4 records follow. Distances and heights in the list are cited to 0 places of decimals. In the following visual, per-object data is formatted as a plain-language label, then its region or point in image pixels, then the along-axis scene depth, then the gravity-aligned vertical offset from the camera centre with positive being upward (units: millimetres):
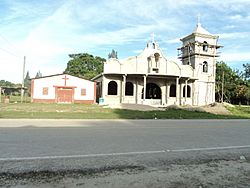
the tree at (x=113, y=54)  100350 +15819
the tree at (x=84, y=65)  79750 +9353
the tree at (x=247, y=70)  74625 +7491
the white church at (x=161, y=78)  39875 +2950
